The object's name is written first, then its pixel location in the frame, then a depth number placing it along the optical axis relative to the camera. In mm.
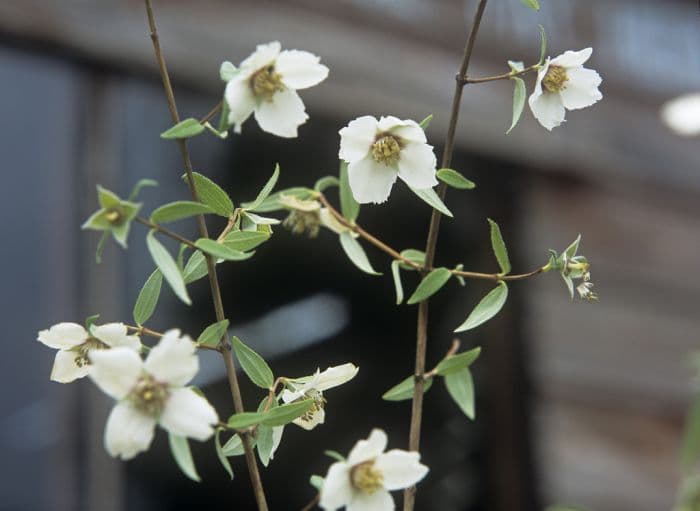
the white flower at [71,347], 688
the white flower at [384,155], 698
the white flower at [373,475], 652
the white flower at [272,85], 659
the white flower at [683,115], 2820
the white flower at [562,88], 712
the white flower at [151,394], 633
